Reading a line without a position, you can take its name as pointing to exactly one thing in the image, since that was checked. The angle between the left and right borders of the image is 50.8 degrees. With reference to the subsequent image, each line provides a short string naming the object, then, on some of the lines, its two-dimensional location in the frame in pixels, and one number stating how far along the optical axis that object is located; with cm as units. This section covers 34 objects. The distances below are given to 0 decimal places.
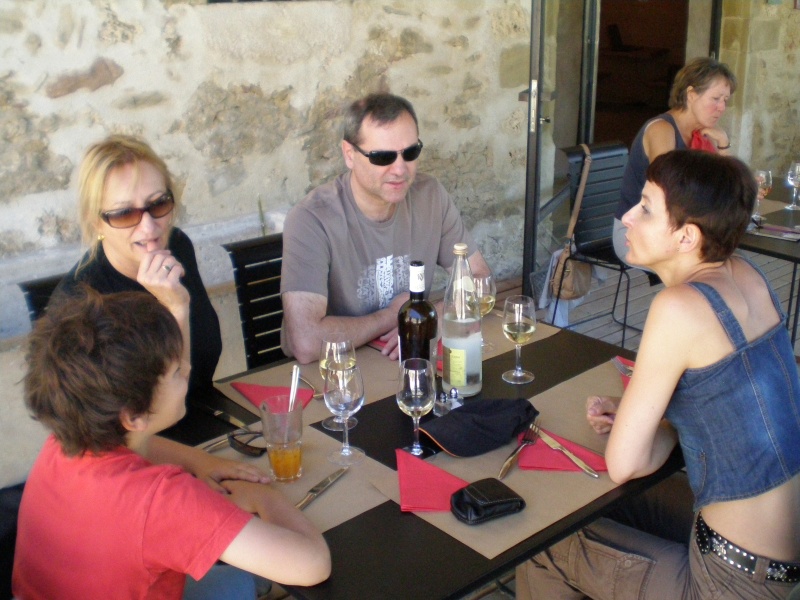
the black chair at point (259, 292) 275
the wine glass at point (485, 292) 239
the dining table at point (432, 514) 138
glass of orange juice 166
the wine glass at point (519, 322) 212
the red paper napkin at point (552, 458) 169
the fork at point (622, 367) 212
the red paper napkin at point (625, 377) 207
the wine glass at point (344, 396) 175
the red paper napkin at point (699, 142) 416
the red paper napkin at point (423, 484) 156
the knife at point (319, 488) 158
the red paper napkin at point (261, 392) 203
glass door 409
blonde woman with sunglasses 213
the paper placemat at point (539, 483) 148
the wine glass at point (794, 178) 383
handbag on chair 415
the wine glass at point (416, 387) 172
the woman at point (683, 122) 404
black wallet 150
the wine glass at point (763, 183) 378
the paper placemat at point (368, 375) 203
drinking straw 176
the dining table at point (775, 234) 323
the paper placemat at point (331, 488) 155
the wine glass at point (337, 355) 192
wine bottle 208
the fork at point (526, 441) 169
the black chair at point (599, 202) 420
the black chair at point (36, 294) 231
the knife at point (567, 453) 168
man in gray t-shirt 245
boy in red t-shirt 130
